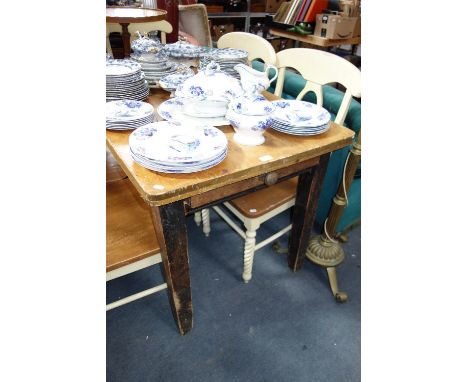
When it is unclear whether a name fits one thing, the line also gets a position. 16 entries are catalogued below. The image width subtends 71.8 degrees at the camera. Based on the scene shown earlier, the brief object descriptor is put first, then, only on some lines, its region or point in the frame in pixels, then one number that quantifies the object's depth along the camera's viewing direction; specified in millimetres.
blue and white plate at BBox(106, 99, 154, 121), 951
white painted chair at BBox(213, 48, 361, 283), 1175
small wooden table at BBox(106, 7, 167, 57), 1578
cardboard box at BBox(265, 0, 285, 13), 4167
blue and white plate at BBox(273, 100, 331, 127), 989
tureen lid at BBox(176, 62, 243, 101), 934
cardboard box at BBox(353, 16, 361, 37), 3700
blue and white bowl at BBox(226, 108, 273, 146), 868
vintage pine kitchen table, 746
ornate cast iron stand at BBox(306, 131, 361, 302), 1296
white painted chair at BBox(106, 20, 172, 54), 1895
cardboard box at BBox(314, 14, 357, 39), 3412
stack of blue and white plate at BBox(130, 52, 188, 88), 1287
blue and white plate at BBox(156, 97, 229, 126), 993
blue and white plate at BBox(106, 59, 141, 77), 1084
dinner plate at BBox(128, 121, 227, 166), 760
